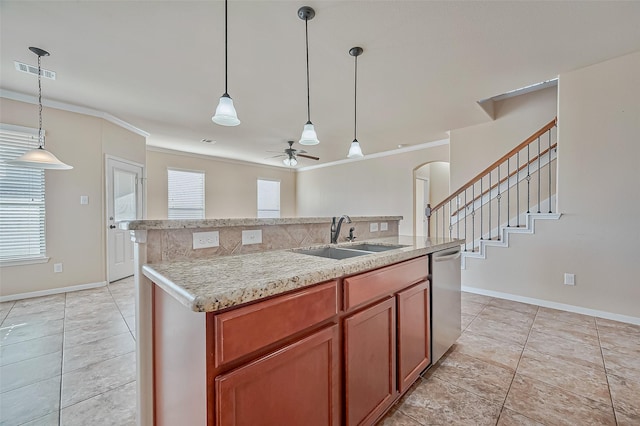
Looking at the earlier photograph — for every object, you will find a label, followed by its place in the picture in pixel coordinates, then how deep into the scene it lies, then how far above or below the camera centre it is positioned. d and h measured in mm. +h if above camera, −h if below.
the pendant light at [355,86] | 2609 +1520
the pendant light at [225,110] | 2010 +738
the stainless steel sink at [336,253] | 1888 -301
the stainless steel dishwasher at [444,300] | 1894 -671
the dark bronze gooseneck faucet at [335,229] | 2082 -147
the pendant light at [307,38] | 2096 +1518
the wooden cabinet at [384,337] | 1254 -682
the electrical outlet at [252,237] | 1597 -159
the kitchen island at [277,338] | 816 -484
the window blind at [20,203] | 3471 +101
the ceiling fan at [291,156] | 5570 +1120
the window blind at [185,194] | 6719 +421
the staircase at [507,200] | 3574 +153
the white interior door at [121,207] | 4367 +60
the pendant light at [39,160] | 2662 +533
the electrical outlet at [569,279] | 3080 -790
